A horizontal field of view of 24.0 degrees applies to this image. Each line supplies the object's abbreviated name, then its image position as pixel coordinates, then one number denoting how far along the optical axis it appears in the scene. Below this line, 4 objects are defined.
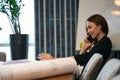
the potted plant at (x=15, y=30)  5.35
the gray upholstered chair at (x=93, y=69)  2.18
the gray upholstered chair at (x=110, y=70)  1.82
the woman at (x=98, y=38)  2.89
